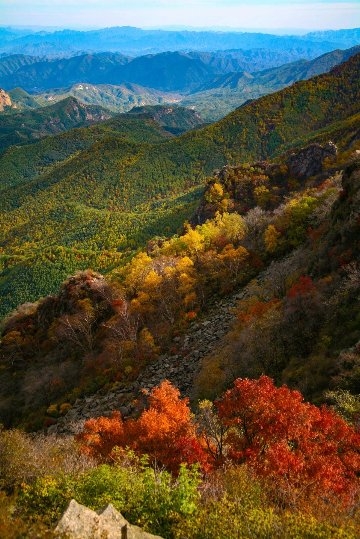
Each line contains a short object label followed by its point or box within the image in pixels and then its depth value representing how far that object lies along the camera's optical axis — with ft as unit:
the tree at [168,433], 100.73
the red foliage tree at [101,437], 119.96
